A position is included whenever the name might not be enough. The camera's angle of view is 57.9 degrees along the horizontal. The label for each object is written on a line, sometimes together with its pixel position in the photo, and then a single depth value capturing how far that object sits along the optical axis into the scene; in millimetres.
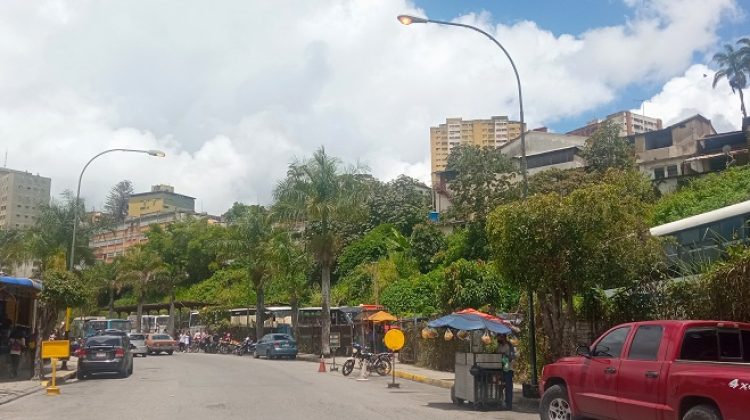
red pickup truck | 8062
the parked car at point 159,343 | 43344
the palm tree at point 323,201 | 35969
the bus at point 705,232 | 18625
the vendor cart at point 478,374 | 15266
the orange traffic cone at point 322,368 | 27562
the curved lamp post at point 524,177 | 16094
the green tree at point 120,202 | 128125
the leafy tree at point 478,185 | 49969
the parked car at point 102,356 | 23812
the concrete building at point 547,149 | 65438
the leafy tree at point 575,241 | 15000
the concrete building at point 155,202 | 142038
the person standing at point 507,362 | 15461
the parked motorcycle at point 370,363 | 25203
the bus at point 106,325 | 46062
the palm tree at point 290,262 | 40844
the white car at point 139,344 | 40406
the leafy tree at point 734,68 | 71062
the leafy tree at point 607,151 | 53625
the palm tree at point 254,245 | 43781
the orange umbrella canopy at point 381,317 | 30656
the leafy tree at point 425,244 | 54625
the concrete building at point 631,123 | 97312
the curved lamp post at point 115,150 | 28453
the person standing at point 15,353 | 23344
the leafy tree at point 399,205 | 65438
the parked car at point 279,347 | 37750
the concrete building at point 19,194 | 119438
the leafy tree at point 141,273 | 58844
